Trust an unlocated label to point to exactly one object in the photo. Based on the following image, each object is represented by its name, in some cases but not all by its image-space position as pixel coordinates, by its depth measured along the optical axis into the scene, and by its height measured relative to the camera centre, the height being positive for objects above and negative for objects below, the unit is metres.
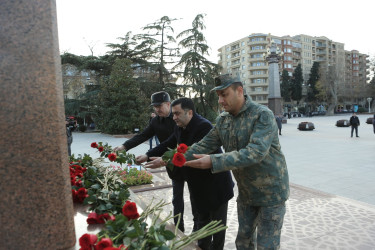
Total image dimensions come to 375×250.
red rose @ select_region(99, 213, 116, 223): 1.68 -0.64
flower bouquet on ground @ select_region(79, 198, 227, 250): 1.18 -0.57
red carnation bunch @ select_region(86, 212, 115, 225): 1.64 -0.64
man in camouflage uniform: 2.05 -0.44
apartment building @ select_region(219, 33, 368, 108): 73.00 +15.59
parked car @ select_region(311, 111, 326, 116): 59.31 -1.49
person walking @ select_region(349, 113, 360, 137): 15.57 -0.94
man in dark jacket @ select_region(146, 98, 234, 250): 2.77 -0.76
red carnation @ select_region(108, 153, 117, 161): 2.58 -0.41
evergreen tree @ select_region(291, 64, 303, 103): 68.31 +5.41
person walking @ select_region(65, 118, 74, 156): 8.35 -0.69
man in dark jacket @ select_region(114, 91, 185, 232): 3.62 -0.28
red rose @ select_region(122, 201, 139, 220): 1.40 -0.51
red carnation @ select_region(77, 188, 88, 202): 2.12 -0.63
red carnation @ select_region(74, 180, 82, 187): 2.31 -0.59
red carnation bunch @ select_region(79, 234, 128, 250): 1.03 -0.51
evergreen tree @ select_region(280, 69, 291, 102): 67.75 +5.66
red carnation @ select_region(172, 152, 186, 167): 1.69 -0.30
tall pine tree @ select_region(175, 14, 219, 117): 23.19 +3.74
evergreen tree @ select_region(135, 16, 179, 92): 24.88 +5.97
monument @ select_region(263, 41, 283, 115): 31.11 +3.31
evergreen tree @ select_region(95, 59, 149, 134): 21.53 +0.90
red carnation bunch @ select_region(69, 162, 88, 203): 2.13 -0.59
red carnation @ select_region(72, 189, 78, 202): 2.15 -0.64
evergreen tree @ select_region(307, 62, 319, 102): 68.94 +6.88
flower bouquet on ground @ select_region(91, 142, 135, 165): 2.62 -0.43
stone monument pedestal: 1.24 -0.07
